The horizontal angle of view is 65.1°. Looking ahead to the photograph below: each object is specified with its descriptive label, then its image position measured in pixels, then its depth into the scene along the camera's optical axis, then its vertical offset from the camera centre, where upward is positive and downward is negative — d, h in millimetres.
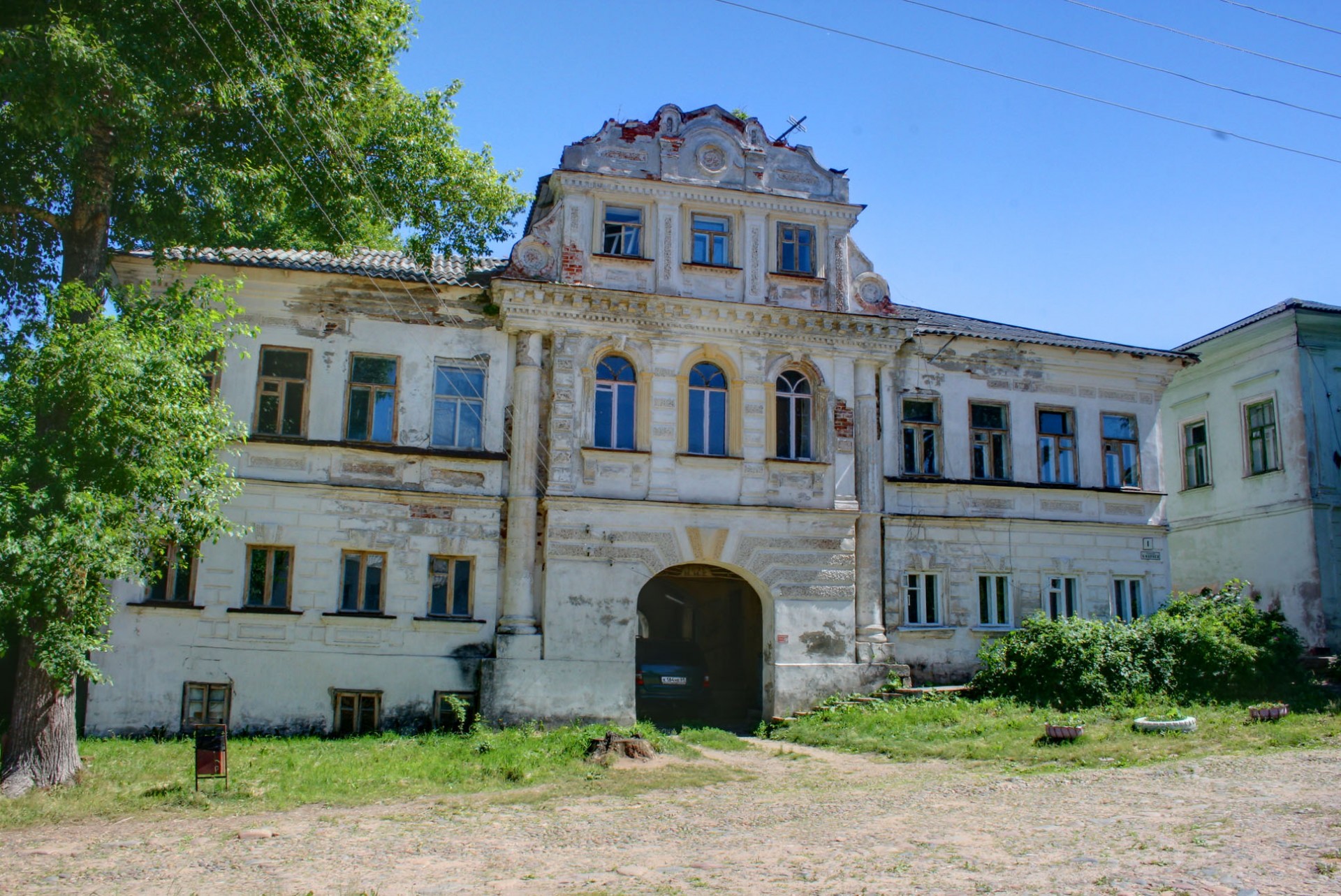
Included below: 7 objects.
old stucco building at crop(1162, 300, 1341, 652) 22047 +3481
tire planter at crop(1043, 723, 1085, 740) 14281 -1508
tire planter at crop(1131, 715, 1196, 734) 14570 -1415
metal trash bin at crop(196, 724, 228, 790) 11531 -1626
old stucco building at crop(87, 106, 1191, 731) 16984 +2442
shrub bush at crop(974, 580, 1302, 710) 17484 -644
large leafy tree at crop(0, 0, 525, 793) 11398 +5514
